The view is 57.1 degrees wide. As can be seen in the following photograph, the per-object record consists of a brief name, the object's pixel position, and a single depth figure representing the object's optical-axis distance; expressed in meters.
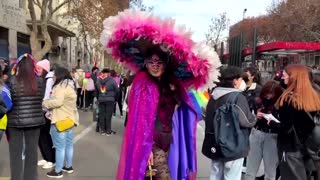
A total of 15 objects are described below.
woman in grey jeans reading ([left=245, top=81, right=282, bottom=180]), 3.73
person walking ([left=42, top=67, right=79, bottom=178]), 4.18
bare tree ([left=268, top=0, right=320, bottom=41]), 21.01
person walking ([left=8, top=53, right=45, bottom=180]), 3.42
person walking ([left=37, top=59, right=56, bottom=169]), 4.65
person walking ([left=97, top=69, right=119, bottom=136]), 7.33
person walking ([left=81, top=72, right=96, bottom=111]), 11.41
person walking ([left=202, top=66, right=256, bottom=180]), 3.18
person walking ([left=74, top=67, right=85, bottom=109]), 11.76
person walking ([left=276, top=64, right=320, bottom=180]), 3.09
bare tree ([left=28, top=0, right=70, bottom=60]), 11.74
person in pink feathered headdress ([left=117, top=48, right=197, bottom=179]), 2.27
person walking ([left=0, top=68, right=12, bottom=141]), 3.30
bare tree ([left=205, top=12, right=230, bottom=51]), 23.65
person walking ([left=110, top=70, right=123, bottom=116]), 10.11
